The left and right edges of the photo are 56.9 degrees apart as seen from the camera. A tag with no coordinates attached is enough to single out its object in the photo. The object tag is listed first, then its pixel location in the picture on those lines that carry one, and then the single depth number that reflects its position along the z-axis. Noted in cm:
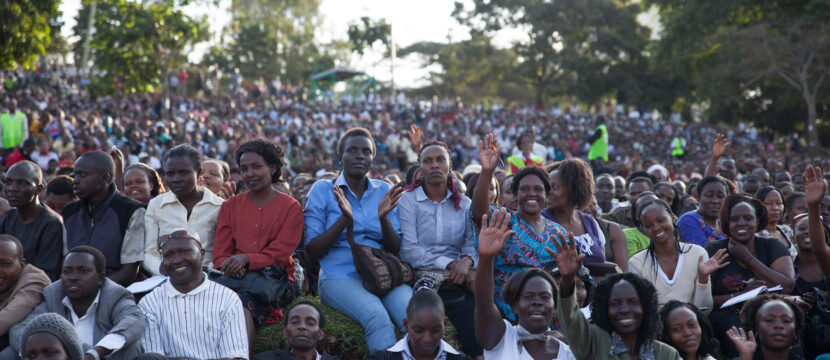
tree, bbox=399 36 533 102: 5016
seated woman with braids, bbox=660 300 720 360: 462
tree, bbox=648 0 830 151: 2828
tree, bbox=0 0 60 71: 1197
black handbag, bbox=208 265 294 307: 490
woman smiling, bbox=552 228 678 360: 407
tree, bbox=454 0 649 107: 4466
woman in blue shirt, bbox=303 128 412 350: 492
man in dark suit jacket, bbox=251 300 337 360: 457
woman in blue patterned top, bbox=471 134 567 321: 483
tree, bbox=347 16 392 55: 4378
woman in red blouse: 505
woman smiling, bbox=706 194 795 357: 545
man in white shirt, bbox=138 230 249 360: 452
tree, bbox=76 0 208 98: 1881
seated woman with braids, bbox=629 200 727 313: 529
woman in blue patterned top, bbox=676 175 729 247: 650
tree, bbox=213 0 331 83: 4672
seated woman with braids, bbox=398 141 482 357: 514
